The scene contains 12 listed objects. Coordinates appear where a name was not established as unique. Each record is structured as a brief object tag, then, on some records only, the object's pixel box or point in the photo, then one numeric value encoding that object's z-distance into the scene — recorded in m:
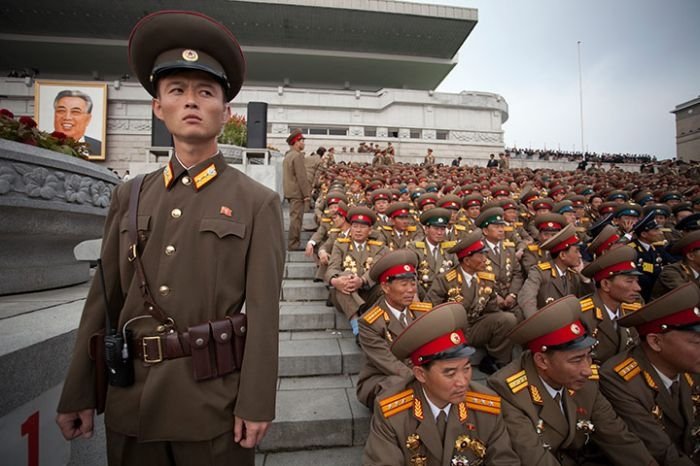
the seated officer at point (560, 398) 2.34
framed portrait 24.64
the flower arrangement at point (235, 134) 12.50
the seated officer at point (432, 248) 5.30
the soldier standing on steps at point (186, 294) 1.40
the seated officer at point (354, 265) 4.32
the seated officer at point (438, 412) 2.12
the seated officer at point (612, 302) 3.46
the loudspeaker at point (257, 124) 10.97
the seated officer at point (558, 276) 4.40
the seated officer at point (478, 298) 4.03
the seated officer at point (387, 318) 3.04
